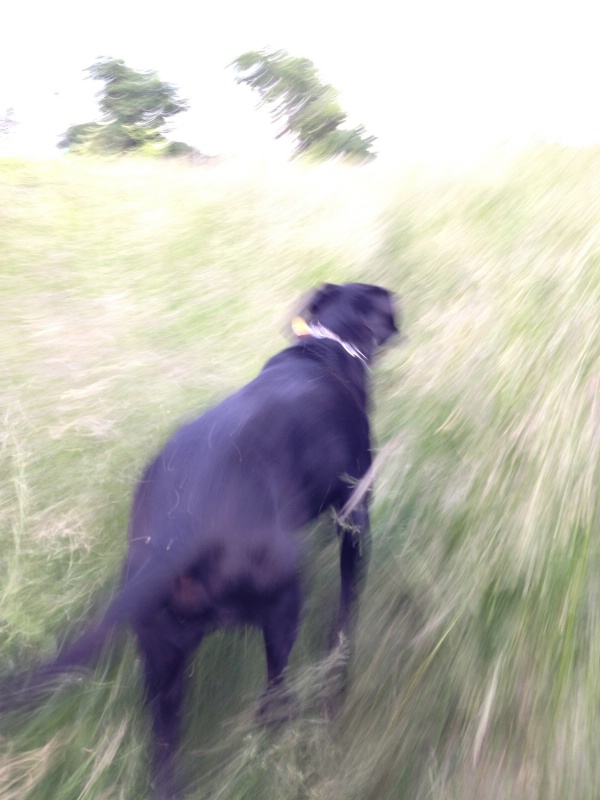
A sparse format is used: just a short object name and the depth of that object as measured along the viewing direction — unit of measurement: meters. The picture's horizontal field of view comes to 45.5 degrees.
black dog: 1.81
